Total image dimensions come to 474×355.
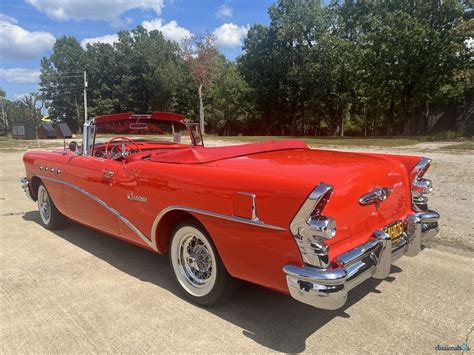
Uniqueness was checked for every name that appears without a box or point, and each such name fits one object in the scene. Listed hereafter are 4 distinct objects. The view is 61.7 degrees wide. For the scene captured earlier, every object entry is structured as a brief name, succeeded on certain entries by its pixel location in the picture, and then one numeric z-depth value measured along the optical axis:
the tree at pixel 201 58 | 39.69
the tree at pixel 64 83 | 55.81
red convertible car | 2.40
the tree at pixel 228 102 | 45.50
